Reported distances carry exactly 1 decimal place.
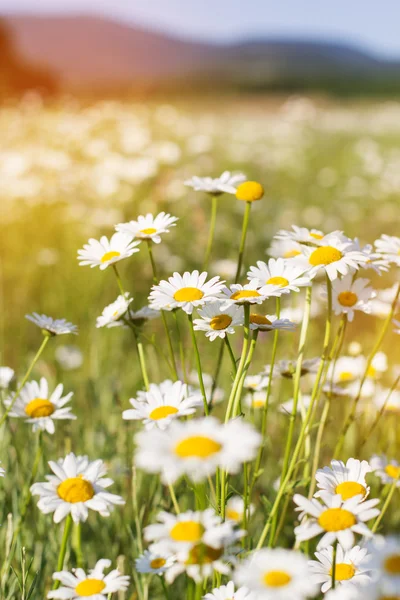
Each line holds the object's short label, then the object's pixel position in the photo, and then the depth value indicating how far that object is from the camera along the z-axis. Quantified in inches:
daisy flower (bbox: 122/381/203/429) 30.2
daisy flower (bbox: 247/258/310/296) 31.8
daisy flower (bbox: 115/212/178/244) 33.2
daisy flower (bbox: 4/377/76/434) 33.7
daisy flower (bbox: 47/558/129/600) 29.2
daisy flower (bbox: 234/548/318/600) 25.4
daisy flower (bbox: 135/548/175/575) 29.9
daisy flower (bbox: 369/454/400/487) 35.0
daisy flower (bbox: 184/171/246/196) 35.8
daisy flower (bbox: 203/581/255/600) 28.9
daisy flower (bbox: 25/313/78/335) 33.6
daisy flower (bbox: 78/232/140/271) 33.8
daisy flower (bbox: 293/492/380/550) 27.6
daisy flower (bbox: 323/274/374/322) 33.8
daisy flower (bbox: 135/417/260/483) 25.2
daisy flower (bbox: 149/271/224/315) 31.1
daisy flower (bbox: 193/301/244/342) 31.4
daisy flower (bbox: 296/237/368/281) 31.9
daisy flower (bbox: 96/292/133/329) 32.5
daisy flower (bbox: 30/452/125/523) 30.2
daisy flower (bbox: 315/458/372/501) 29.9
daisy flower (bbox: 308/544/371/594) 29.4
